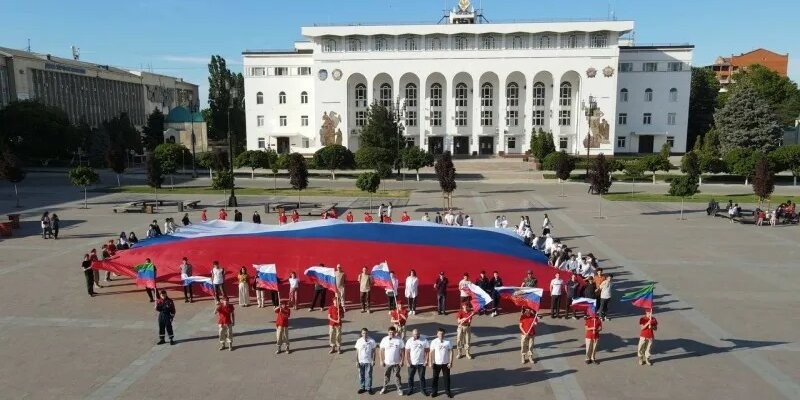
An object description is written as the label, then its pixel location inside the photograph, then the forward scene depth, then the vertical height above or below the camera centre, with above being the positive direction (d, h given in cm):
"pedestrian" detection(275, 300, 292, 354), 1186 -371
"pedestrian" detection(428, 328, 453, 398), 1003 -370
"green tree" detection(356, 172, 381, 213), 3291 -202
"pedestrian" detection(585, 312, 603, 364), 1140 -376
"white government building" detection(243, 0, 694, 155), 6500 +723
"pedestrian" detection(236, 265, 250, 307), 1495 -364
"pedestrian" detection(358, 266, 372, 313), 1467 -347
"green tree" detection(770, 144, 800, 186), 4506 -118
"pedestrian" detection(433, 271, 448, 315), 1450 -370
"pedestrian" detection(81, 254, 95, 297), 1570 -343
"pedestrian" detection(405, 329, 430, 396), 1017 -373
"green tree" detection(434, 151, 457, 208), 3183 -158
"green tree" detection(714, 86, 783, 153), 5641 +218
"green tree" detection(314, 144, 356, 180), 4894 -92
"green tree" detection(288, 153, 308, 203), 3334 -155
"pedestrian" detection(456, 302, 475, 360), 1166 -381
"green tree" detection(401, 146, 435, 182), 4441 -87
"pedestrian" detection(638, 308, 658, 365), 1130 -376
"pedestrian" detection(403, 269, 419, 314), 1433 -350
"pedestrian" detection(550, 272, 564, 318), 1416 -373
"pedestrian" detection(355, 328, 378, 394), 1012 -376
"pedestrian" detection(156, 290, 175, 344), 1229 -356
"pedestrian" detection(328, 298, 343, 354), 1186 -379
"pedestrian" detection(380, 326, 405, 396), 1027 -373
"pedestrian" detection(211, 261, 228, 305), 1490 -338
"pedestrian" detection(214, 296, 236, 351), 1207 -372
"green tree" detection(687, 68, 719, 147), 7575 +553
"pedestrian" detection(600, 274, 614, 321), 1411 -364
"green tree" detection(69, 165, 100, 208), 3238 -156
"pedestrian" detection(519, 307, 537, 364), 1138 -374
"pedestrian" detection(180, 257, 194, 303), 1512 -330
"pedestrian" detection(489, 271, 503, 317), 1436 -342
